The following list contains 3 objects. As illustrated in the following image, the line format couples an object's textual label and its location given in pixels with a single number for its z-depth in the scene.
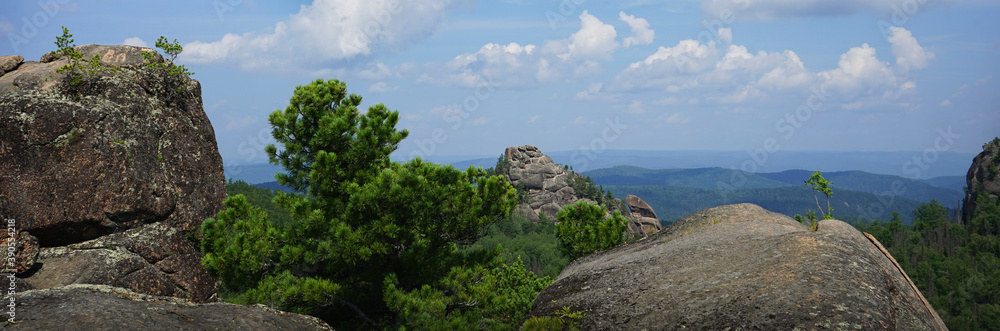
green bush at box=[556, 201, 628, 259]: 24.25
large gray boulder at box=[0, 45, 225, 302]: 14.34
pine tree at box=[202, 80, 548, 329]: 15.09
